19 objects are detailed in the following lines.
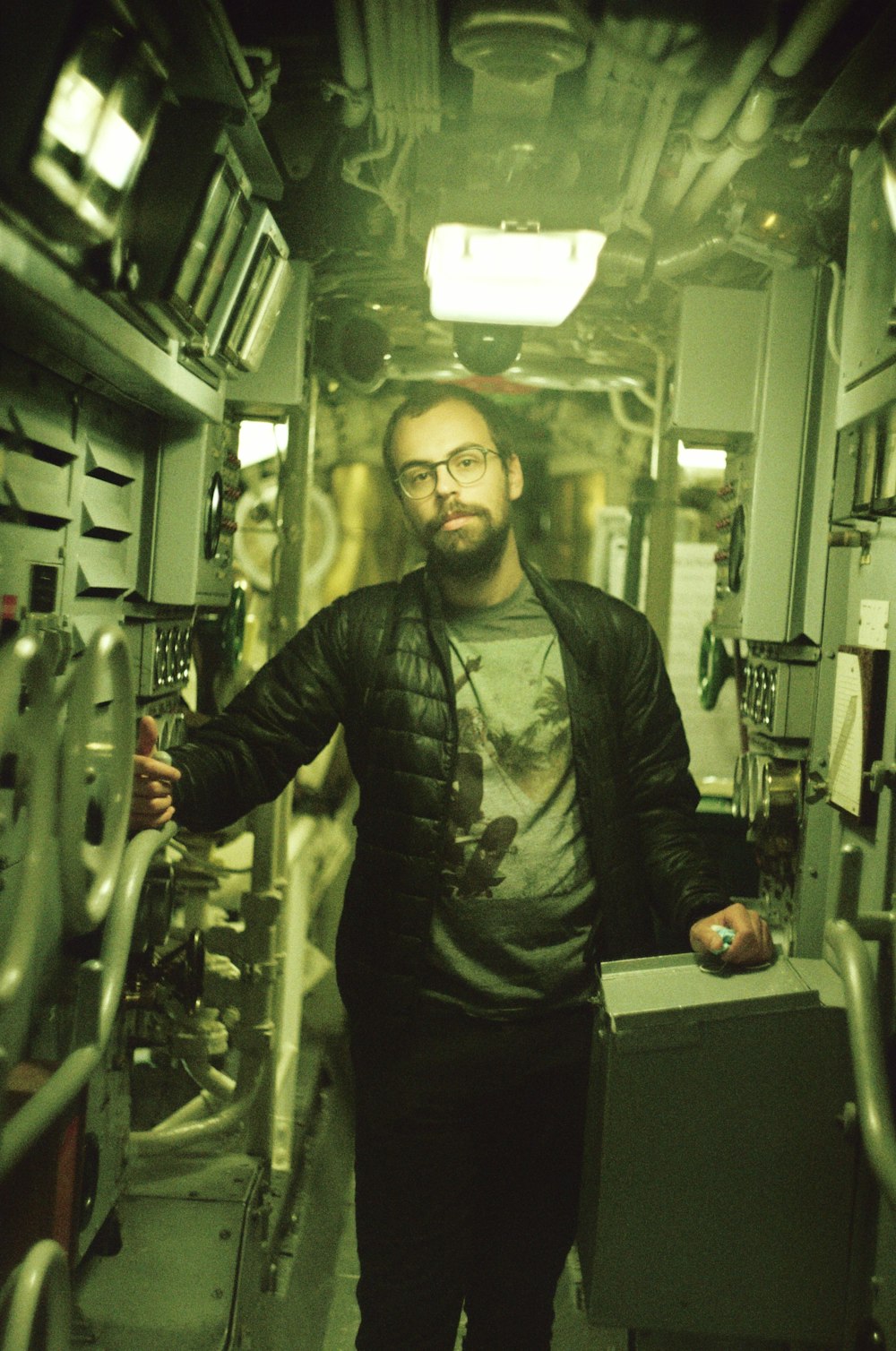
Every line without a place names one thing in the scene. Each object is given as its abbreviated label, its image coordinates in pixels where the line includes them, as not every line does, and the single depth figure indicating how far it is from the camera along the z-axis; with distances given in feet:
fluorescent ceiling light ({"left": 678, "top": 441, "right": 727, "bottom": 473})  11.69
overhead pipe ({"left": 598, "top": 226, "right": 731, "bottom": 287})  9.97
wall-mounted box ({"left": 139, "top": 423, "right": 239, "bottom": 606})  9.08
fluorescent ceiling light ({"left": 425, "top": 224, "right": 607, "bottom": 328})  8.88
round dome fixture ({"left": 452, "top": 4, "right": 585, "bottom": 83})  6.81
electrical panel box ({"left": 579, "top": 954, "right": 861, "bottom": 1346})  6.66
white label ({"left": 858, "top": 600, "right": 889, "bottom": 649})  7.95
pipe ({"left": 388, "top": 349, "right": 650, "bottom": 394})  13.25
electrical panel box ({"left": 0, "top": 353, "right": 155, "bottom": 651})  6.14
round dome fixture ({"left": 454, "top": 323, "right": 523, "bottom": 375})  11.15
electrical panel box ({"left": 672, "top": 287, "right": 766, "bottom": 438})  10.12
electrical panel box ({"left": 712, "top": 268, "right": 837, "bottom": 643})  9.67
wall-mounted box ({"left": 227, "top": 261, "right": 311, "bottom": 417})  10.45
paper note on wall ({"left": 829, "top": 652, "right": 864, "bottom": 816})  7.96
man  8.13
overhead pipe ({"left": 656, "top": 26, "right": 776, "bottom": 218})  6.79
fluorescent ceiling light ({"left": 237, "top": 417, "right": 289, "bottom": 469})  12.67
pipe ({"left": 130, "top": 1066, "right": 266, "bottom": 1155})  10.71
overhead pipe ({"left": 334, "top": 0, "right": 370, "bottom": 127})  6.96
